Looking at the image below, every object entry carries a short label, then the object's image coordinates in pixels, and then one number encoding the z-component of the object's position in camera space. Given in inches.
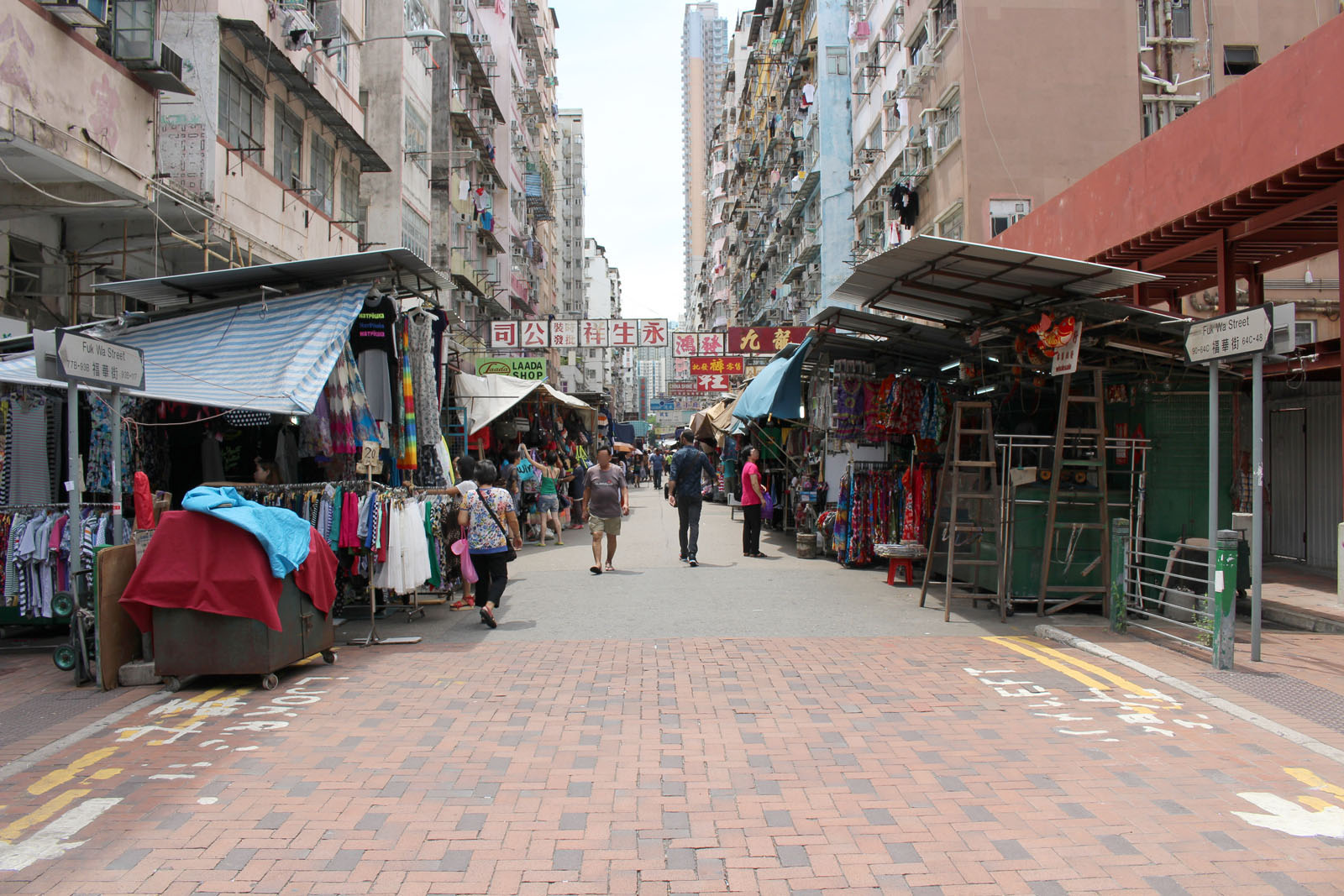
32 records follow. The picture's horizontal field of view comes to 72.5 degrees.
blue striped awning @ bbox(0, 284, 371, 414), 309.4
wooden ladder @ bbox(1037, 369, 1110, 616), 352.8
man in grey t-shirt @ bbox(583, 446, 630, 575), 494.0
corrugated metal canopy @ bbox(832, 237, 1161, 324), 322.0
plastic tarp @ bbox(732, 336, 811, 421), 520.4
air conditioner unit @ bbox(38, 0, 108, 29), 402.9
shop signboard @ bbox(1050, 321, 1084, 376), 338.6
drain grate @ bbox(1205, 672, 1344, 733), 227.3
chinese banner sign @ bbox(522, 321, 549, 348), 1120.8
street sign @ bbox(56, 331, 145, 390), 245.9
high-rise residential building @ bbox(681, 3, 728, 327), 6958.7
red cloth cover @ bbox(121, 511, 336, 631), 255.6
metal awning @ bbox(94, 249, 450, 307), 369.1
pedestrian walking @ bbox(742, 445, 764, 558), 580.4
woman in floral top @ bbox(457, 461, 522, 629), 354.9
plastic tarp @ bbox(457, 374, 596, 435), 618.2
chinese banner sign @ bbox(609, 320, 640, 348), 1150.3
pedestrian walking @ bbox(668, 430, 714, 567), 539.2
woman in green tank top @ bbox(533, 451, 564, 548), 679.7
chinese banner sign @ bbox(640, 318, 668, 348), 1160.2
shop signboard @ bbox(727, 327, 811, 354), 1063.9
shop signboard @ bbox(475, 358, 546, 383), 1067.4
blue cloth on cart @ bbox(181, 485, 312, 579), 255.1
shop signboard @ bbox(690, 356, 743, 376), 1169.4
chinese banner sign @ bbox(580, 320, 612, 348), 1135.0
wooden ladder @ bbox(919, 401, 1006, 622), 360.8
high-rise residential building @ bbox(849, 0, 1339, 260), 871.7
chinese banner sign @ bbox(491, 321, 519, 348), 1125.1
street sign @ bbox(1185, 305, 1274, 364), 257.6
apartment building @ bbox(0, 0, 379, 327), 407.5
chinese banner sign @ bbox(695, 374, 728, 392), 1285.6
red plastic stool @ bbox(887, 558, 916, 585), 456.8
